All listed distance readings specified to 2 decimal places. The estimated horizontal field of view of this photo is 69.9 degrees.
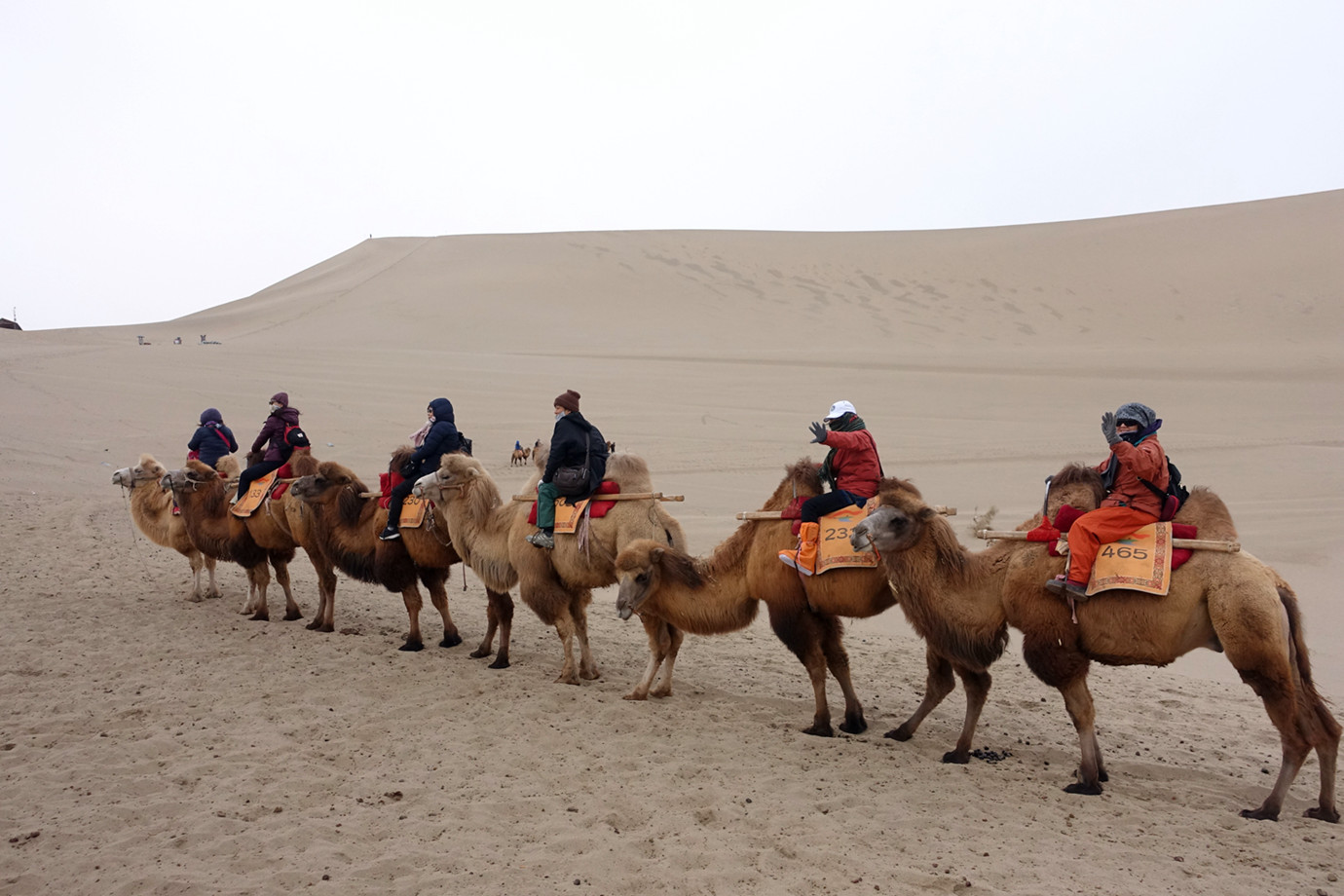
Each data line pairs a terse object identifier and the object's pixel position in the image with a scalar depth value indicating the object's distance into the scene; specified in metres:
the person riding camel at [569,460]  8.11
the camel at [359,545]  9.33
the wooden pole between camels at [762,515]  7.11
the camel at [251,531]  10.21
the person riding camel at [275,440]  10.61
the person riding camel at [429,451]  9.23
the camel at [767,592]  6.77
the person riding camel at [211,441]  12.09
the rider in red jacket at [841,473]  6.73
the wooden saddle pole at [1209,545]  5.43
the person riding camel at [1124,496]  5.63
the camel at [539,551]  8.00
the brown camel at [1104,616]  5.26
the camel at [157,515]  11.48
